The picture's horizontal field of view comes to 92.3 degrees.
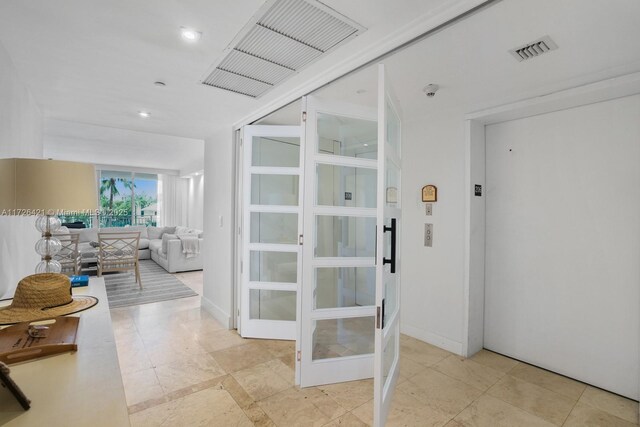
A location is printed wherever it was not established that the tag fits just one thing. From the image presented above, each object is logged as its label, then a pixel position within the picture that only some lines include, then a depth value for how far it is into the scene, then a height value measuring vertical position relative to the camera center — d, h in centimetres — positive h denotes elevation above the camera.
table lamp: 138 +10
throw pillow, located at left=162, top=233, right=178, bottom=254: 656 -67
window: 916 +34
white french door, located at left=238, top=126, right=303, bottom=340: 322 -24
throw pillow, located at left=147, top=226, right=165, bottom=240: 827 -61
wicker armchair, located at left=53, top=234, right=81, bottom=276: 537 -85
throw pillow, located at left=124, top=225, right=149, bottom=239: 812 -55
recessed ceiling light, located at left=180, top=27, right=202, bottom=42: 172 +101
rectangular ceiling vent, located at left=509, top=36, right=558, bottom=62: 175 +98
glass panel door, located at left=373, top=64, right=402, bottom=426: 165 -24
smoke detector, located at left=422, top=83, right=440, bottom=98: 239 +98
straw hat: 148 -47
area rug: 455 -132
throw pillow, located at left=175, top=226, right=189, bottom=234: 773 -53
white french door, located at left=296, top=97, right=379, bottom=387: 237 -18
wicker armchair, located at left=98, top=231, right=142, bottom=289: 519 -85
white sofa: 627 -83
